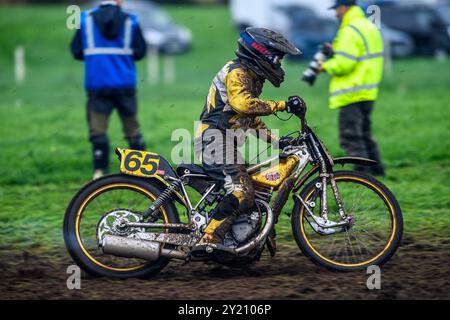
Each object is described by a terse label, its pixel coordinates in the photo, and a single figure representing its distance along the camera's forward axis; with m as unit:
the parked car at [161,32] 30.27
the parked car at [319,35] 25.94
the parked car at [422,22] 26.56
